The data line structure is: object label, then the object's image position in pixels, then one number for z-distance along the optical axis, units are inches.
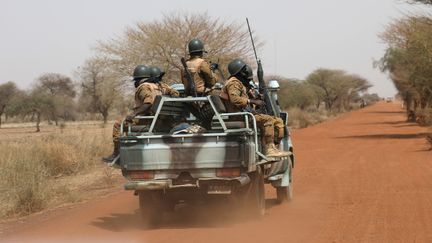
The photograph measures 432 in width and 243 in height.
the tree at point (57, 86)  3426.4
